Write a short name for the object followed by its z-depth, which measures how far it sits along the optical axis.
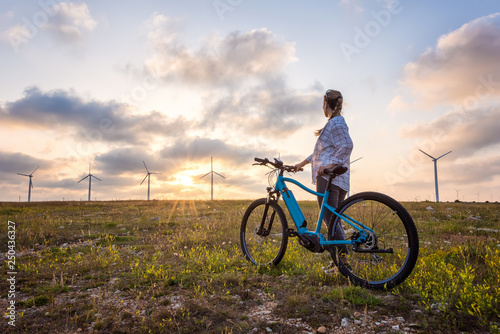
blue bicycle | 4.57
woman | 5.34
